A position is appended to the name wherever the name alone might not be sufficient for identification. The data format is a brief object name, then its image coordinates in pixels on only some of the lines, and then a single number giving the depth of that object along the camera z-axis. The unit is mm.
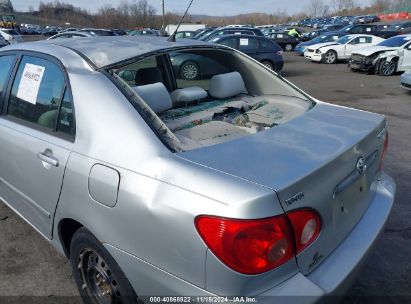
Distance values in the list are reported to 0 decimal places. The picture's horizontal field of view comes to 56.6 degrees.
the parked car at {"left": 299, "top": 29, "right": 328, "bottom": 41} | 31894
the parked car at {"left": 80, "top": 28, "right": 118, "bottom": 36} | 21977
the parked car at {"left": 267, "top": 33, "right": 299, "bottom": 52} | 28062
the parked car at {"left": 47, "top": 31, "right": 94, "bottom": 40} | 16125
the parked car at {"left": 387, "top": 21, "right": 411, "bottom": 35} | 26828
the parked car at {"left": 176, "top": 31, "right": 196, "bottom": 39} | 21944
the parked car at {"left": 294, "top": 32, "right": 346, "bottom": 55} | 22484
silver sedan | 1571
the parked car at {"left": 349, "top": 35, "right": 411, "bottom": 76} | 14643
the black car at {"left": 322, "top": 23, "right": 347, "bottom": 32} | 35053
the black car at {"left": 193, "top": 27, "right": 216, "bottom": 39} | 18544
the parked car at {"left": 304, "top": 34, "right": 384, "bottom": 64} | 19625
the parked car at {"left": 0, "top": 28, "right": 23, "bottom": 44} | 25656
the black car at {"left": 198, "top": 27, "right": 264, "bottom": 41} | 16609
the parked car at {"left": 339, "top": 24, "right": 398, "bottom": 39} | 25938
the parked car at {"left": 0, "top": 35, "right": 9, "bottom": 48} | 19538
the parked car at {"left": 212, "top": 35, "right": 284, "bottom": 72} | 13898
